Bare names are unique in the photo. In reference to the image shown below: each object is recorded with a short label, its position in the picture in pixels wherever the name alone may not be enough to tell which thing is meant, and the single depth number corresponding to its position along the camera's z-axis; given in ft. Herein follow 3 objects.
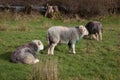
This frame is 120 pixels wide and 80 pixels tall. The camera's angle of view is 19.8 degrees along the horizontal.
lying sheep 36.72
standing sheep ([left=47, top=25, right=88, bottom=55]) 40.75
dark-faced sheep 50.57
